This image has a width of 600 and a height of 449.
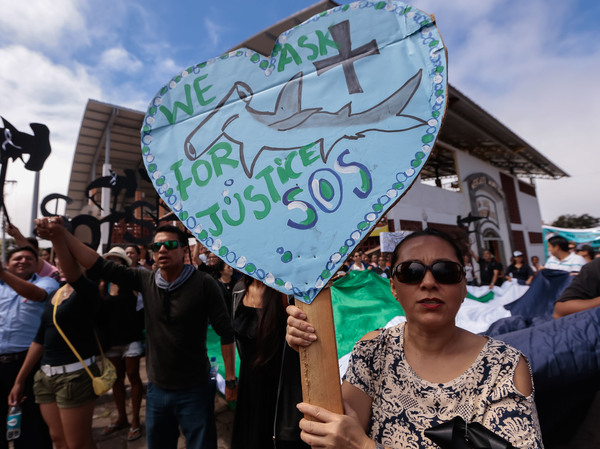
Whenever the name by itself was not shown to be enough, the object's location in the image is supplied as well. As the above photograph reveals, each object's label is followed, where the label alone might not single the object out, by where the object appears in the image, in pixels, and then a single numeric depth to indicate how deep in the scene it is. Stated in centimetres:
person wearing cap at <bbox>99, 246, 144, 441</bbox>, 338
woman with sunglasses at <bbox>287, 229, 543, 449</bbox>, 84
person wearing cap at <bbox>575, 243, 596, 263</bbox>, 536
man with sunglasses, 207
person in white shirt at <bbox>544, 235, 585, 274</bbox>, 517
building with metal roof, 1280
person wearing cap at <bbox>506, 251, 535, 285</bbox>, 706
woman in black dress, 189
